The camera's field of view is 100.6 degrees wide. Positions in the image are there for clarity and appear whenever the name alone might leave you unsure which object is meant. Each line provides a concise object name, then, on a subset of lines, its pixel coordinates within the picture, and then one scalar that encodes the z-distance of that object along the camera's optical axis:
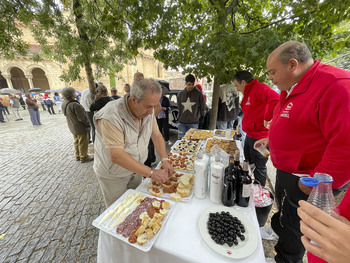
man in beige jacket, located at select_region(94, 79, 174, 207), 1.50
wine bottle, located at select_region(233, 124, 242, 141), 3.14
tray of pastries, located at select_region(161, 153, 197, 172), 2.03
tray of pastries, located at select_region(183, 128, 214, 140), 3.25
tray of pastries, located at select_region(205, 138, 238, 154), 2.55
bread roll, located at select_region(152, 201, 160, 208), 1.36
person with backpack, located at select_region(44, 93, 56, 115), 13.77
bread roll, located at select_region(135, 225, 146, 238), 1.10
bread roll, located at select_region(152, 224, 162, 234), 1.12
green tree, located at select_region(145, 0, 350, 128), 2.04
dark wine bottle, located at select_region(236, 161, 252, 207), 1.28
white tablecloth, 0.98
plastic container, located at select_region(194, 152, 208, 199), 1.36
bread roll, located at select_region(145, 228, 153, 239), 1.08
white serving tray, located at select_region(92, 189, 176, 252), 1.02
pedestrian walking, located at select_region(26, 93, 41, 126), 9.03
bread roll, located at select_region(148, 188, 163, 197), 1.52
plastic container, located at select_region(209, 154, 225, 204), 1.26
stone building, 20.60
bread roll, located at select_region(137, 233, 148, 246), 1.04
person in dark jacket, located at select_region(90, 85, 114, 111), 3.89
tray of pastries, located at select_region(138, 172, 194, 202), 1.48
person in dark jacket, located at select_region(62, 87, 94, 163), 4.19
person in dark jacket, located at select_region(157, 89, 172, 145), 5.16
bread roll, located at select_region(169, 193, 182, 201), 1.45
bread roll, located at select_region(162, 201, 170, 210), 1.35
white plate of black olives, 0.98
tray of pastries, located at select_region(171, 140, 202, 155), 2.60
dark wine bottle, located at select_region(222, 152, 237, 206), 1.31
